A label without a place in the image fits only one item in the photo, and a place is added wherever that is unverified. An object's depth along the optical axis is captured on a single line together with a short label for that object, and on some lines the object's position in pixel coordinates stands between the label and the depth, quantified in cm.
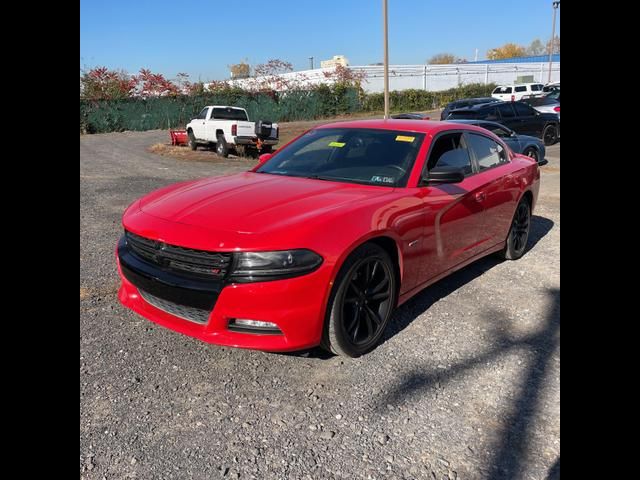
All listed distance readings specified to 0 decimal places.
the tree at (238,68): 5626
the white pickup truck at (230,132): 1620
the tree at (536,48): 12696
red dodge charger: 292
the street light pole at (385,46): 2172
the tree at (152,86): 3081
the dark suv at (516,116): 1614
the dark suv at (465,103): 2044
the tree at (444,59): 11638
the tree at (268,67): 3900
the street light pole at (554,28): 5286
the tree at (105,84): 2955
